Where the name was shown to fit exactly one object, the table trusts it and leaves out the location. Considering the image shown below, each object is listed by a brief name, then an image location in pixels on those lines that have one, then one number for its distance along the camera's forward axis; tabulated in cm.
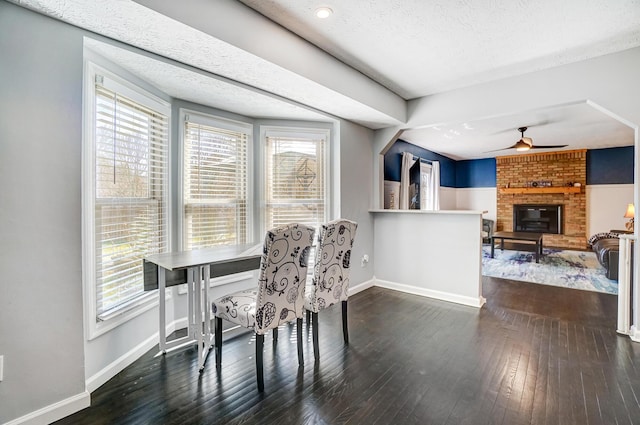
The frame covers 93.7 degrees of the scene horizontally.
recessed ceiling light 210
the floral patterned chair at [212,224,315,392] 189
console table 225
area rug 436
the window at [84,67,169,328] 202
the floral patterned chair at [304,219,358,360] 227
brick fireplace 732
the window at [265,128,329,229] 359
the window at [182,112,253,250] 297
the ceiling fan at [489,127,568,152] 500
